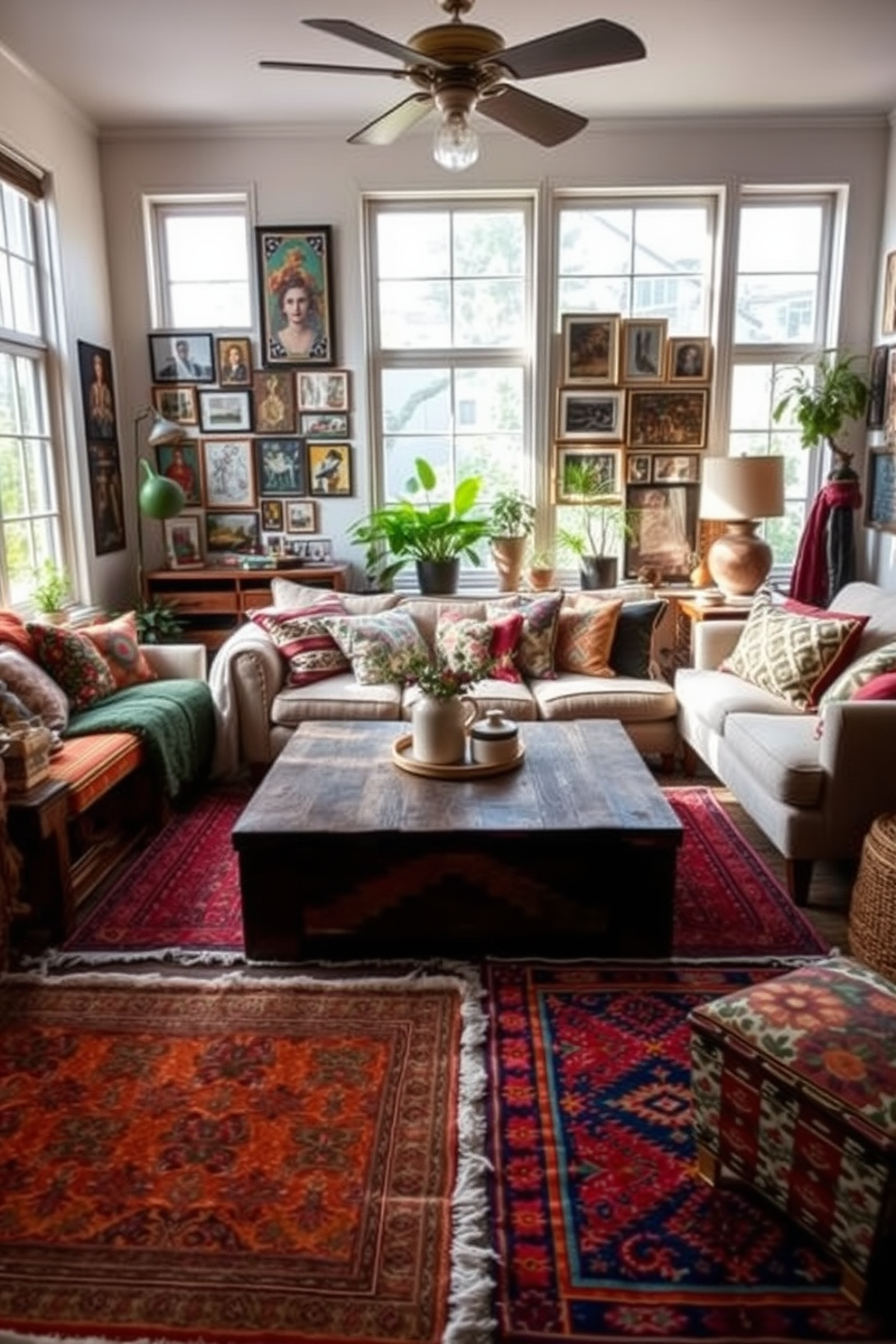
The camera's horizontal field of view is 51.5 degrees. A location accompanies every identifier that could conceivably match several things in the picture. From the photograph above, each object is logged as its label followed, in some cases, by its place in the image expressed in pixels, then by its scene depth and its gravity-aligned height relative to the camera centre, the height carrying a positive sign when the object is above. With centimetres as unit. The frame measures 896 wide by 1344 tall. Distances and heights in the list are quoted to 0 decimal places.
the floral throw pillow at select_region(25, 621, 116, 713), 348 -69
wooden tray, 280 -88
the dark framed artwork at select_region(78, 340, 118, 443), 452 +41
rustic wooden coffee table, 245 -106
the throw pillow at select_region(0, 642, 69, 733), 320 -72
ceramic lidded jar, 288 -82
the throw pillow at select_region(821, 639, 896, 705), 309 -68
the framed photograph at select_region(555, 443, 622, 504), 501 +0
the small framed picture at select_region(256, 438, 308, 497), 502 +4
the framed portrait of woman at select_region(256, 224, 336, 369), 480 +92
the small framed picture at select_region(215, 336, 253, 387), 493 +59
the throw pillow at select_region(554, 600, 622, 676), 413 -74
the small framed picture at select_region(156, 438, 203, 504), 503 +6
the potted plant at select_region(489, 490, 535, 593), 478 -33
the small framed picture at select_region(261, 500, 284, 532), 506 -22
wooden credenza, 477 -57
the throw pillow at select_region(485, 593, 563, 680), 411 -73
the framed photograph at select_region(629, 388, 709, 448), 496 +26
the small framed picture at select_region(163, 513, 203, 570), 501 -35
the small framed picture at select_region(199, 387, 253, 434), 498 +33
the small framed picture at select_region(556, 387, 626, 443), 496 +29
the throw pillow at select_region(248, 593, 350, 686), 398 -72
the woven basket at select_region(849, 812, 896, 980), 241 -114
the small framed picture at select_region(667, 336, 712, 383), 491 +57
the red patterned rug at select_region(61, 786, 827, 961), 266 -132
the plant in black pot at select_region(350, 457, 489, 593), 466 -30
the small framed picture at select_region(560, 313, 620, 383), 490 +64
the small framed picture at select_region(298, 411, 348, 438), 498 +26
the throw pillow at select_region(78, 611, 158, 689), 381 -71
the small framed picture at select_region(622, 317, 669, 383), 490 +62
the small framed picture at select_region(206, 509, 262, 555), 510 -31
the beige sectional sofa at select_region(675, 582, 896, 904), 276 -89
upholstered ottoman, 145 -102
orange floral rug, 154 -133
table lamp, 433 -19
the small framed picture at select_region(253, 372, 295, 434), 495 +37
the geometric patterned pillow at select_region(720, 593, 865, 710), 344 -68
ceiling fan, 234 +105
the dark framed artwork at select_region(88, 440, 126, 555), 462 -11
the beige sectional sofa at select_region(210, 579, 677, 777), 377 -92
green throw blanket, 337 -91
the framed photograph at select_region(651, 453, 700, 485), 501 +1
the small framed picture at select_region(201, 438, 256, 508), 502 +1
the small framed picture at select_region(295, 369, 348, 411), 495 +43
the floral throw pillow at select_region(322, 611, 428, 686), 393 -72
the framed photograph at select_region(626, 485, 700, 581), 505 -32
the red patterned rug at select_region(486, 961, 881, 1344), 150 -133
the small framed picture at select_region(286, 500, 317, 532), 507 -23
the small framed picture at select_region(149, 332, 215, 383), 493 +61
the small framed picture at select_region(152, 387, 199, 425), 497 +38
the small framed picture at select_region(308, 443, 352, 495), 502 +4
